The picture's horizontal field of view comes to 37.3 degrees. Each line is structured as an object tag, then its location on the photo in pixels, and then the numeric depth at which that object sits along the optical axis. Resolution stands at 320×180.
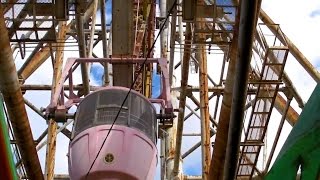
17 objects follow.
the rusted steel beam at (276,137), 11.64
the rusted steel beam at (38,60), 14.77
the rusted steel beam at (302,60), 12.90
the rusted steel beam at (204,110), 11.97
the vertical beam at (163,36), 14.32
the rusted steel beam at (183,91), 10.64
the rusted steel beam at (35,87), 14.91
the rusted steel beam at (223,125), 7.80
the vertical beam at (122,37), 9.61
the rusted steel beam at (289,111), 15.36
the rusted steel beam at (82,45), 10.52
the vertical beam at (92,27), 11.69
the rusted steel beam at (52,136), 12.14
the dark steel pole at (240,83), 5.83
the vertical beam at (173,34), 10.25
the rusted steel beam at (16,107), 7.54
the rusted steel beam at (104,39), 11.04
